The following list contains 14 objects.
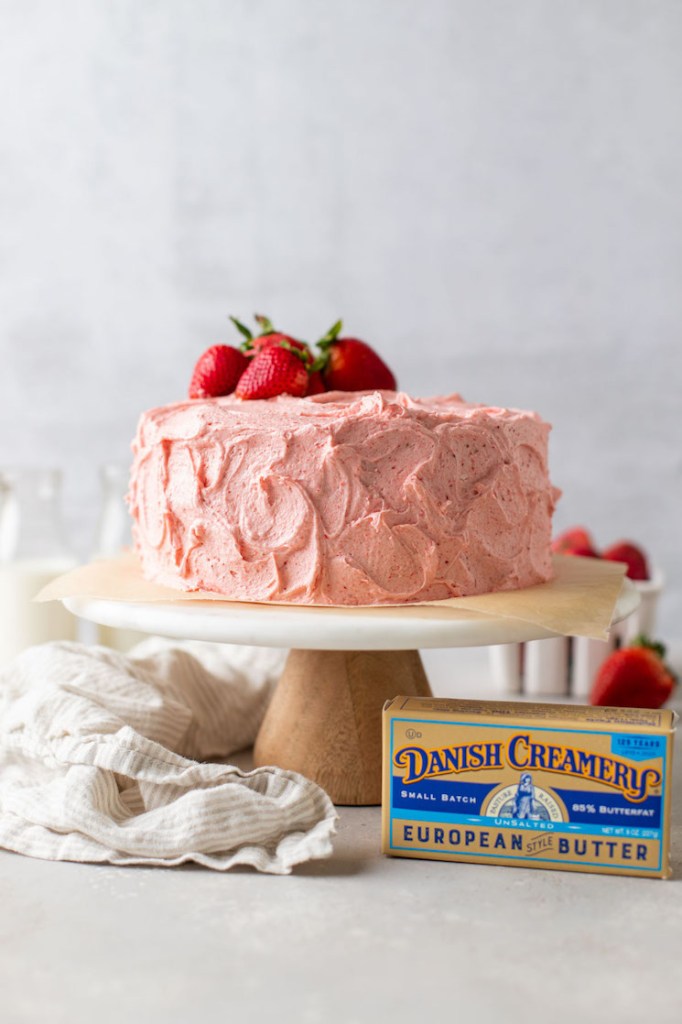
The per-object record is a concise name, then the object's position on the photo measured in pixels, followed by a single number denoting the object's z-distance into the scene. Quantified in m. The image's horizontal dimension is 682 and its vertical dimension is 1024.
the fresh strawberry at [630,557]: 1.22
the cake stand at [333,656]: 0.87
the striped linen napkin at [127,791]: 0.87
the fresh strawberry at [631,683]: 1.12
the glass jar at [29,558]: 1.20
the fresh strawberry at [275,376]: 0.98
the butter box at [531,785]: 0.85
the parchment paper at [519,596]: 0.89
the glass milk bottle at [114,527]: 1.24
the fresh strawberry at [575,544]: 1.19
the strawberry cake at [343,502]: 0.92
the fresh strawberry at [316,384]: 1.00
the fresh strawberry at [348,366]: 1.01
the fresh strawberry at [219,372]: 1.01
